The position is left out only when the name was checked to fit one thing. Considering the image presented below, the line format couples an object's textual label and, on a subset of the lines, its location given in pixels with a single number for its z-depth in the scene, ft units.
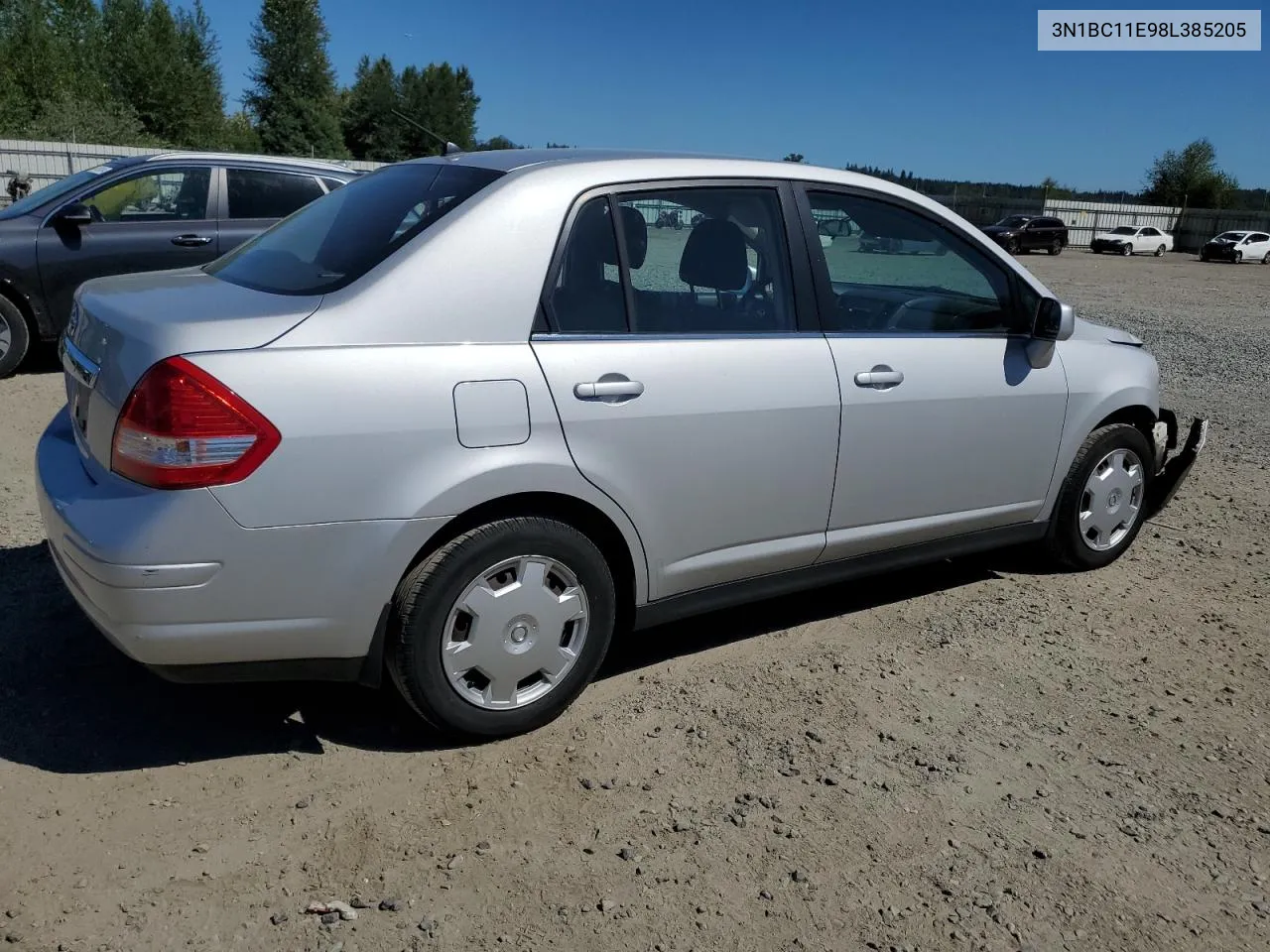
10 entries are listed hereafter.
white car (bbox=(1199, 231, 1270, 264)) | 146.82
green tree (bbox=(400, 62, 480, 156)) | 254.88
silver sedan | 8.74
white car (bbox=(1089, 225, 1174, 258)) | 156.04
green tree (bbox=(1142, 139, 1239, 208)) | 207.92
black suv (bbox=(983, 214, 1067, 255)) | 143.13
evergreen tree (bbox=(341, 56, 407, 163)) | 231.09
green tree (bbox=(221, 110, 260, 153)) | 185.78
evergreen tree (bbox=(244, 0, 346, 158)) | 209.46
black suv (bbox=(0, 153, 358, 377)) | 25.73
